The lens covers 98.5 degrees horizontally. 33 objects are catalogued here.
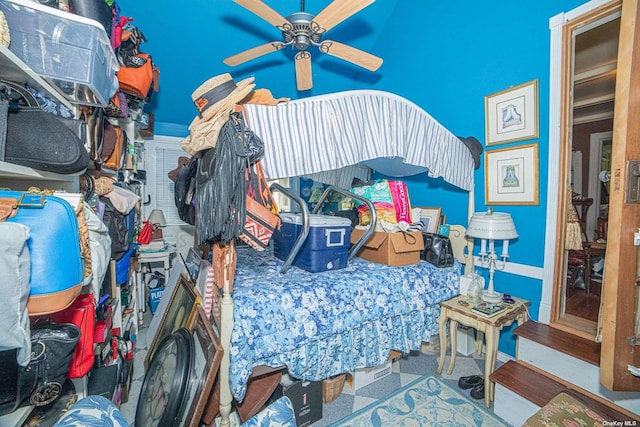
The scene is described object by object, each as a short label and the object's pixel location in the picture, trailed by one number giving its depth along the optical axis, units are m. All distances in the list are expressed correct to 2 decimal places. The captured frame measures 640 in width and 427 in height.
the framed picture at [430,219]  2.88
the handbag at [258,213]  1.39
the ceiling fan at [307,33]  1.96
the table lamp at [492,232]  2.12
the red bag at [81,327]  1.11
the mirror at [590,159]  2.45
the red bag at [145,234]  3.55
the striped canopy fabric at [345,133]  1.54
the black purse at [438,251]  2.39
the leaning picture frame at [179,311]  1.84
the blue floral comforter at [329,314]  1.52
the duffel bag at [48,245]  0.81
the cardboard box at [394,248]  2.20
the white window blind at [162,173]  4.26
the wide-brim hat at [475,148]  2.59
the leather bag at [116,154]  1.89
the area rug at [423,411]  1.81
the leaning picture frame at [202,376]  1.33
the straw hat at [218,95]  1.34
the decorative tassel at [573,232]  2.46
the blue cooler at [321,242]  1.97
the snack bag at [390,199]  2.38
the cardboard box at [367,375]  2.10
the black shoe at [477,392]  2.01
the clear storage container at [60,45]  0.99
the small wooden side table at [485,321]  1.93
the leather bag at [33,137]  0.92
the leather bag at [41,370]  0.81
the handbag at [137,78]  1.95
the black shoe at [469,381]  2.11
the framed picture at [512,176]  2.26
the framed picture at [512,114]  2.24
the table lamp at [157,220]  3.95
